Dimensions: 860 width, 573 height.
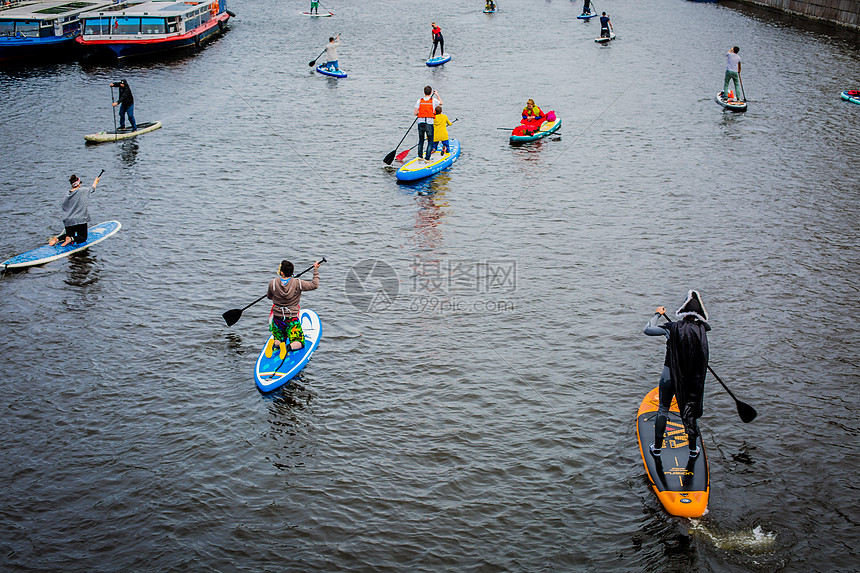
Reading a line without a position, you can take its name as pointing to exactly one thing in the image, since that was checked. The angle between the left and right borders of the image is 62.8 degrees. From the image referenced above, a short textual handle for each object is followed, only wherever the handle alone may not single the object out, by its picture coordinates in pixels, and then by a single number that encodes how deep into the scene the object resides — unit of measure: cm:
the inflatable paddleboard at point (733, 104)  3328
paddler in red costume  3002
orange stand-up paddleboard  1062
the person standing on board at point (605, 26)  5294
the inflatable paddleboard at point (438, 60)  4538
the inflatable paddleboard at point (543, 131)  2988
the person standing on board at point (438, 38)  4728
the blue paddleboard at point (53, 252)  1903
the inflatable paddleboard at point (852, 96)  3316
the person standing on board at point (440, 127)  2582
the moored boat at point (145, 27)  4494
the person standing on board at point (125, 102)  3011
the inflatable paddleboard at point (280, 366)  1395
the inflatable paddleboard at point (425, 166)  2547
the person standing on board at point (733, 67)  3306
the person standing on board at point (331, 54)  4284
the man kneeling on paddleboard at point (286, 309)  1403
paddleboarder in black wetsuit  1062
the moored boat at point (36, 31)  4403
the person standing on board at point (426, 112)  2545
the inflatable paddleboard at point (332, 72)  4219
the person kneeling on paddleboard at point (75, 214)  1977
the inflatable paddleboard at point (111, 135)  3017
